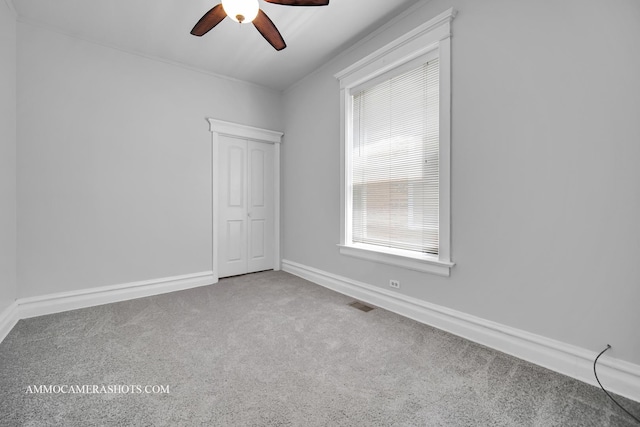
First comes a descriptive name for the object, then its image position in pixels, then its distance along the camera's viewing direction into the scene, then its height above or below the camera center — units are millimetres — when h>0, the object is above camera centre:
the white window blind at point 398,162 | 2660 +491
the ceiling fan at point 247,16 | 1980 +1469
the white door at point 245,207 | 4234 +26
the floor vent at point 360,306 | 2977 -1052
